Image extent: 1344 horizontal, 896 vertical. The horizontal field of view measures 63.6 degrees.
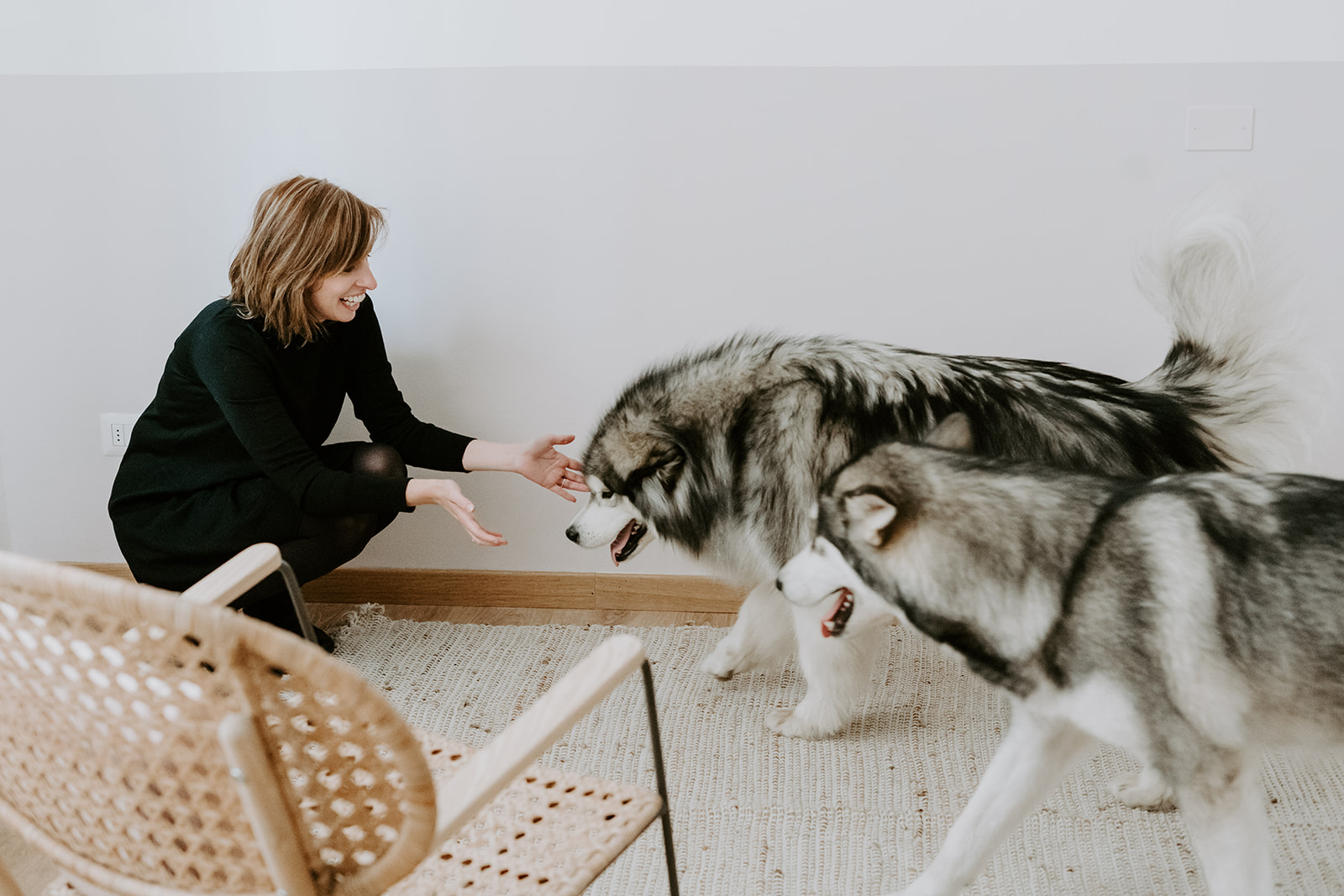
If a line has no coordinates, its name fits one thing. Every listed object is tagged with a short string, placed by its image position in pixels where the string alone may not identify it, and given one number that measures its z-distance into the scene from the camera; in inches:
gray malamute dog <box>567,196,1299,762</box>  68.7
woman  77.8
